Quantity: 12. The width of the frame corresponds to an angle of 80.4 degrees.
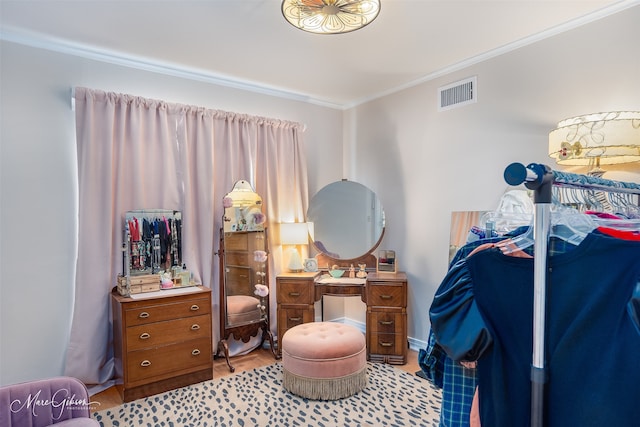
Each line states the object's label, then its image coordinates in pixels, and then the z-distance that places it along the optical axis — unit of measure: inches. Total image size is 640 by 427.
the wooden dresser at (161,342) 105.9
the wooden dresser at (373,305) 130.9
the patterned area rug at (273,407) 94.9
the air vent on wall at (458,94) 124.7
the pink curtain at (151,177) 112.0
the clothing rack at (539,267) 34.0
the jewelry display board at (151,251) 115.3
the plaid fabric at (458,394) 45.6
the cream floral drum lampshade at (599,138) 71.9
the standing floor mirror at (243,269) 136.6
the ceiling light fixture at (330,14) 81.4
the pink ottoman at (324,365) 103.8
